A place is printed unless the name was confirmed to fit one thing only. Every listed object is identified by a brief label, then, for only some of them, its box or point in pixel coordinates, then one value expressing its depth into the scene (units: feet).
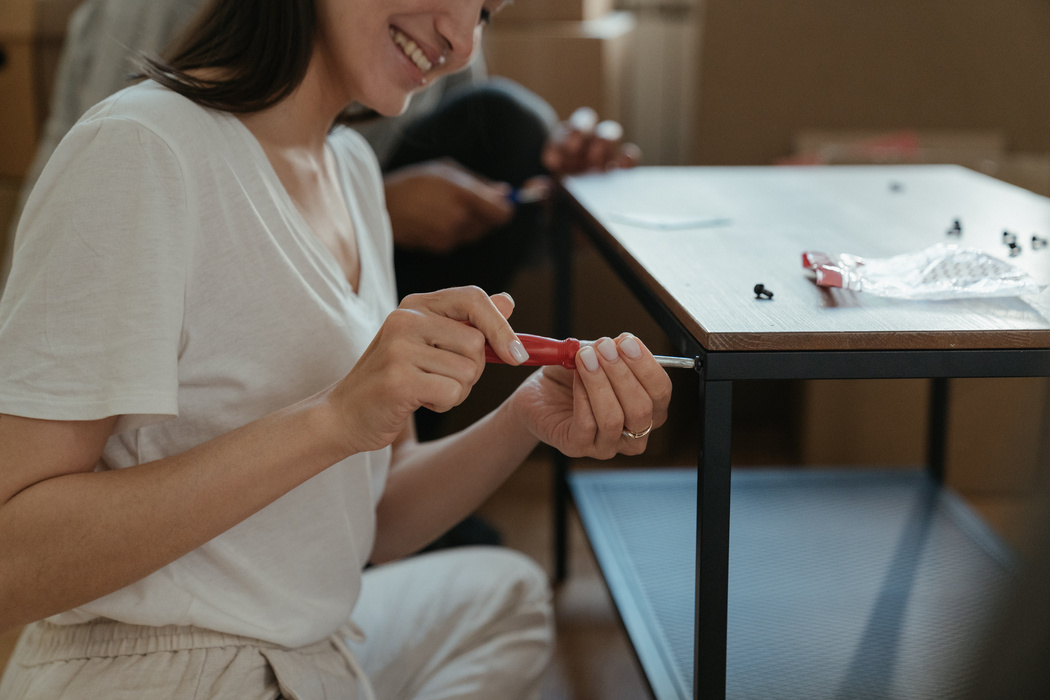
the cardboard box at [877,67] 5.82
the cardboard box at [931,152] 5.03
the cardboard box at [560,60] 5.49
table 1.91
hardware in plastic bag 2.18
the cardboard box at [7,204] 5.22
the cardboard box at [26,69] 5.06
